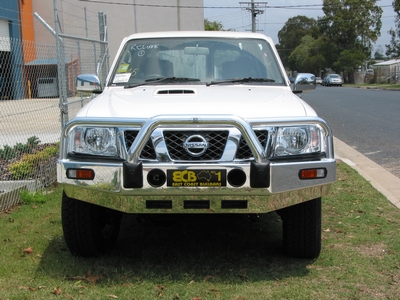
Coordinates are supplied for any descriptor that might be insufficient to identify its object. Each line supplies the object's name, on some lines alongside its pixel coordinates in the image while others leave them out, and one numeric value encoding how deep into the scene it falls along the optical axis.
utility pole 58.95
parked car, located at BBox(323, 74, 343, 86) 57.62
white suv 3.58
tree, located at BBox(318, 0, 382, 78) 69.75
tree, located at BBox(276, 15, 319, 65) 104.75
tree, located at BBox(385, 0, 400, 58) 53.62
